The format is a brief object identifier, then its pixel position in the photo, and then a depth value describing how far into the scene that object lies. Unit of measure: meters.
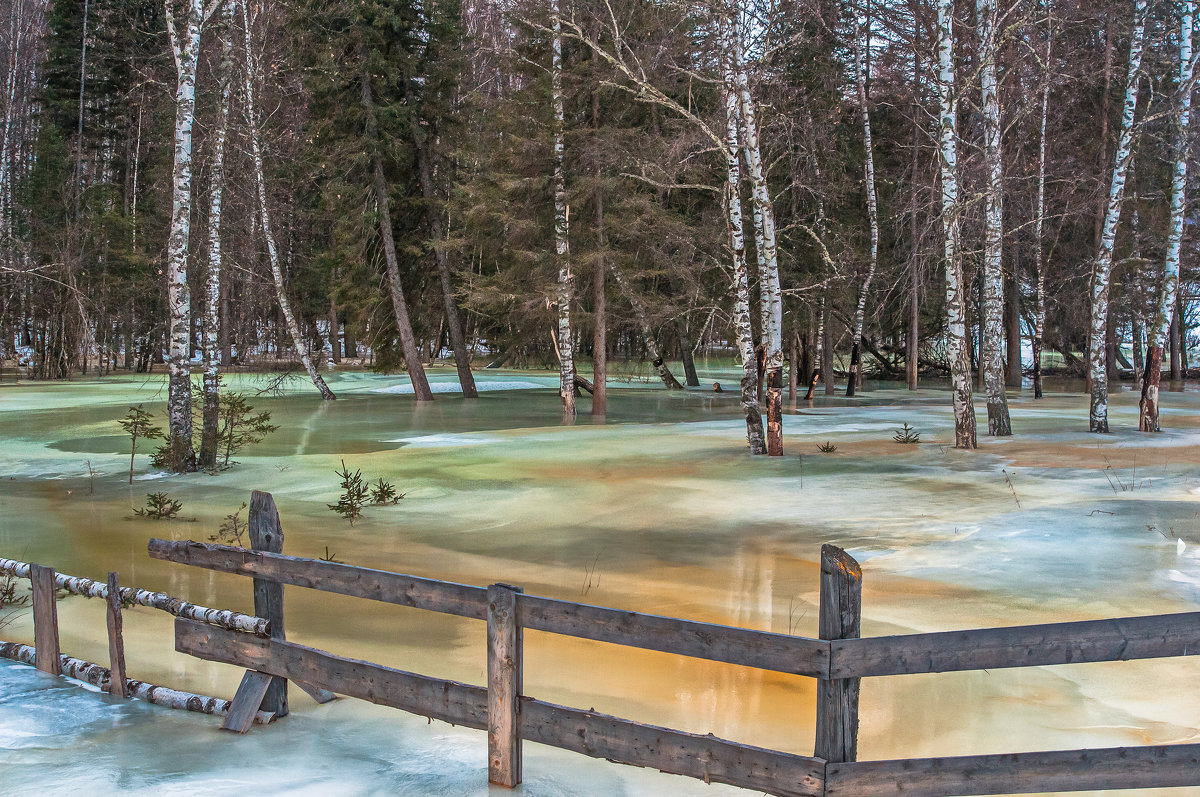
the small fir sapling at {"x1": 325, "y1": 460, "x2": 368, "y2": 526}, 12.70
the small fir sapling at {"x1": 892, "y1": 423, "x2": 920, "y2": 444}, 19.50
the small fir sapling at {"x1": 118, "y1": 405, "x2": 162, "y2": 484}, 16.13
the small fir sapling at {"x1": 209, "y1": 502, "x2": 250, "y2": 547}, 11.38
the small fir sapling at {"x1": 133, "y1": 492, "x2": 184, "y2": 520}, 12.62
